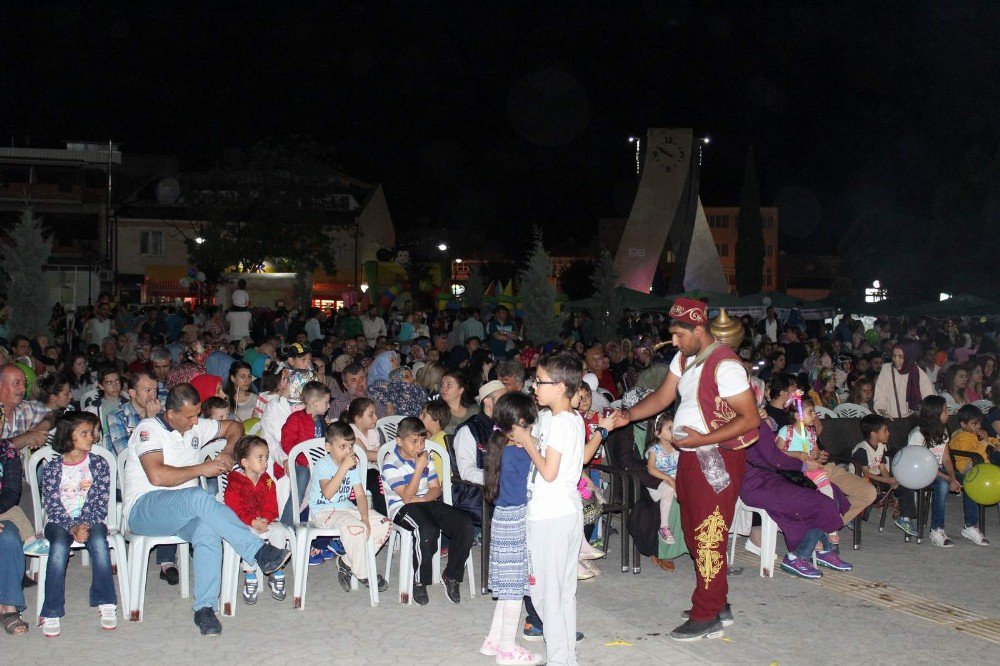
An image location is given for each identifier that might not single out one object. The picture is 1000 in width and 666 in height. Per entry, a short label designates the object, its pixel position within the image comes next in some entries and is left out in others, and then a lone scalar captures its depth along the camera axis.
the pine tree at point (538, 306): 20.86
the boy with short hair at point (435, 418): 6.77
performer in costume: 5.48
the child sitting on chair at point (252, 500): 6.12
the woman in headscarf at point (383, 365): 10.58
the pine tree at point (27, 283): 19.12
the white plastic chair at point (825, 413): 9.20
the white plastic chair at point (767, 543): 6.94
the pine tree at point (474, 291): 25.97
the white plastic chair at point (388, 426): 7.78
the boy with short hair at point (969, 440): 8.61
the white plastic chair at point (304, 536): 6.04
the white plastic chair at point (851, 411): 9.92
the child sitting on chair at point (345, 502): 6.12
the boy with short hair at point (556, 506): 4.76
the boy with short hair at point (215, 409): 6.95
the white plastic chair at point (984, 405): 9.56
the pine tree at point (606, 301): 24.48
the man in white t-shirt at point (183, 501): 5.67
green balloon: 7.86
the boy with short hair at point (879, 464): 8.20
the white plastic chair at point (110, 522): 5.62
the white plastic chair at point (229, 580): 5.89
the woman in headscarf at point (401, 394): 8.73
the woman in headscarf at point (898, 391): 10.08
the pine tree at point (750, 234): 64.44
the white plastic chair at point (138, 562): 5.73
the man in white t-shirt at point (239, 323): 17.16
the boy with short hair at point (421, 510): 6.21
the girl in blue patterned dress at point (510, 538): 4.82
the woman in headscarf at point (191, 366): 8.94
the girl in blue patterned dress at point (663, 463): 7.14
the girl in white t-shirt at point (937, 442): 8.12
